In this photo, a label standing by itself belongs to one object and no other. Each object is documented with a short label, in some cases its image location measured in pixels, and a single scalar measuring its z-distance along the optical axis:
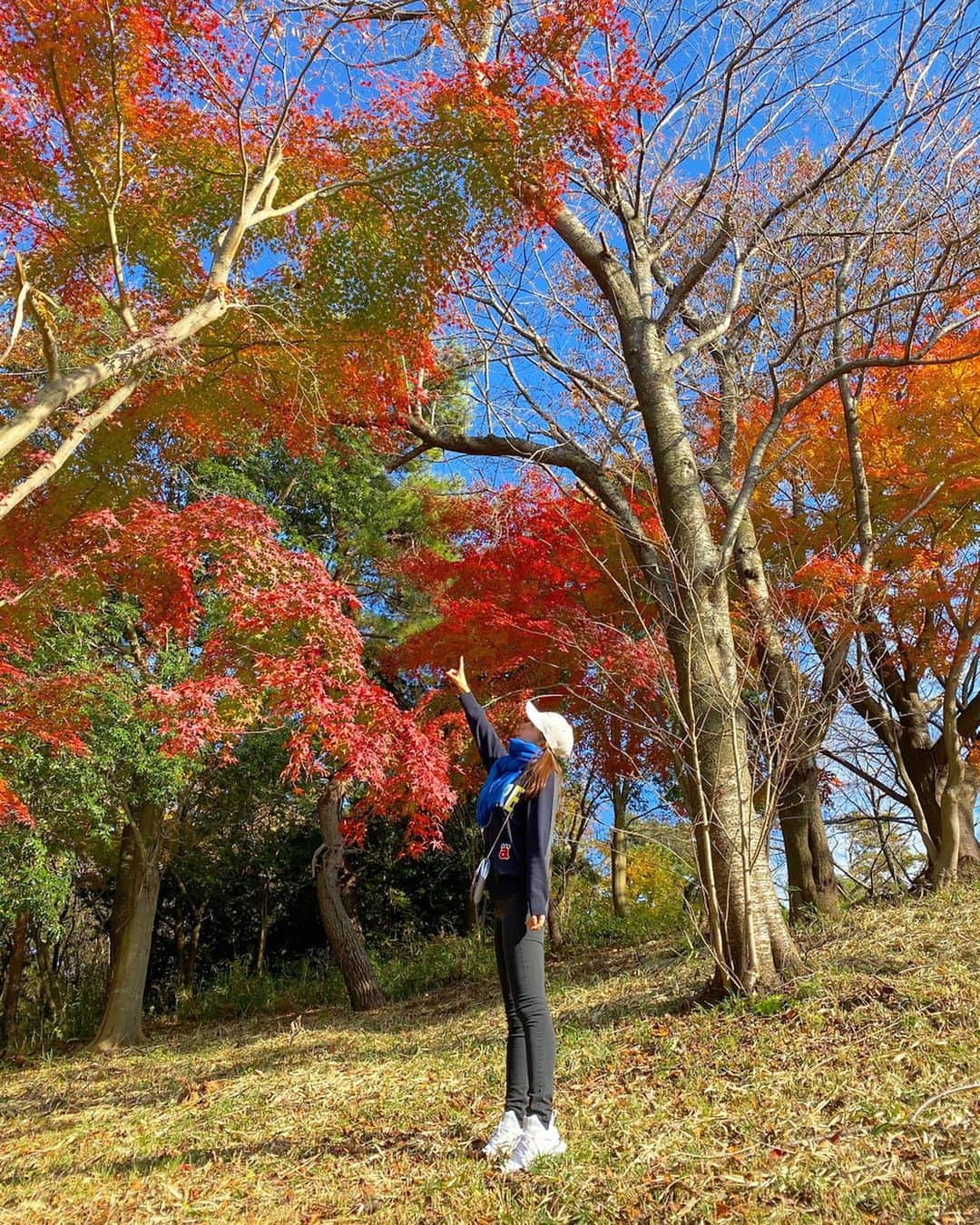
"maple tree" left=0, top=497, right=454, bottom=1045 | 5.47
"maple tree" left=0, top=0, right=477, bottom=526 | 3.95
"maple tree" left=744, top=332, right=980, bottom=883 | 6.38
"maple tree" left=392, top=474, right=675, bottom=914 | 8.09
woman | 2.52
